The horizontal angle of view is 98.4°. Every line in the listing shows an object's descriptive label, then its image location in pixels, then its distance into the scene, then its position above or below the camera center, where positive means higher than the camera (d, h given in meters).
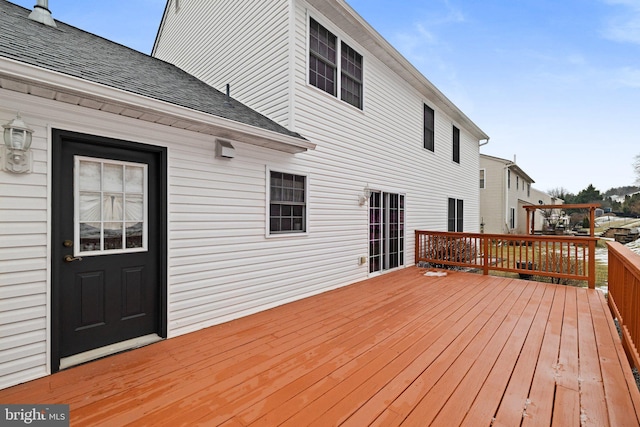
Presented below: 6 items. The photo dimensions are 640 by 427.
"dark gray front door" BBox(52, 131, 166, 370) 2.61 -0.31
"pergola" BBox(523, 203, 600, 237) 7.47 +0.25
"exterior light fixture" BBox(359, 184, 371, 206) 6.04 +0.43
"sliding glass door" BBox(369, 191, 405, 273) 6.43 -0.40
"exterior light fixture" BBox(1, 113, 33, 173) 2.25 +0.56
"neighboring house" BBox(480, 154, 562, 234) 16.92 +1.32
